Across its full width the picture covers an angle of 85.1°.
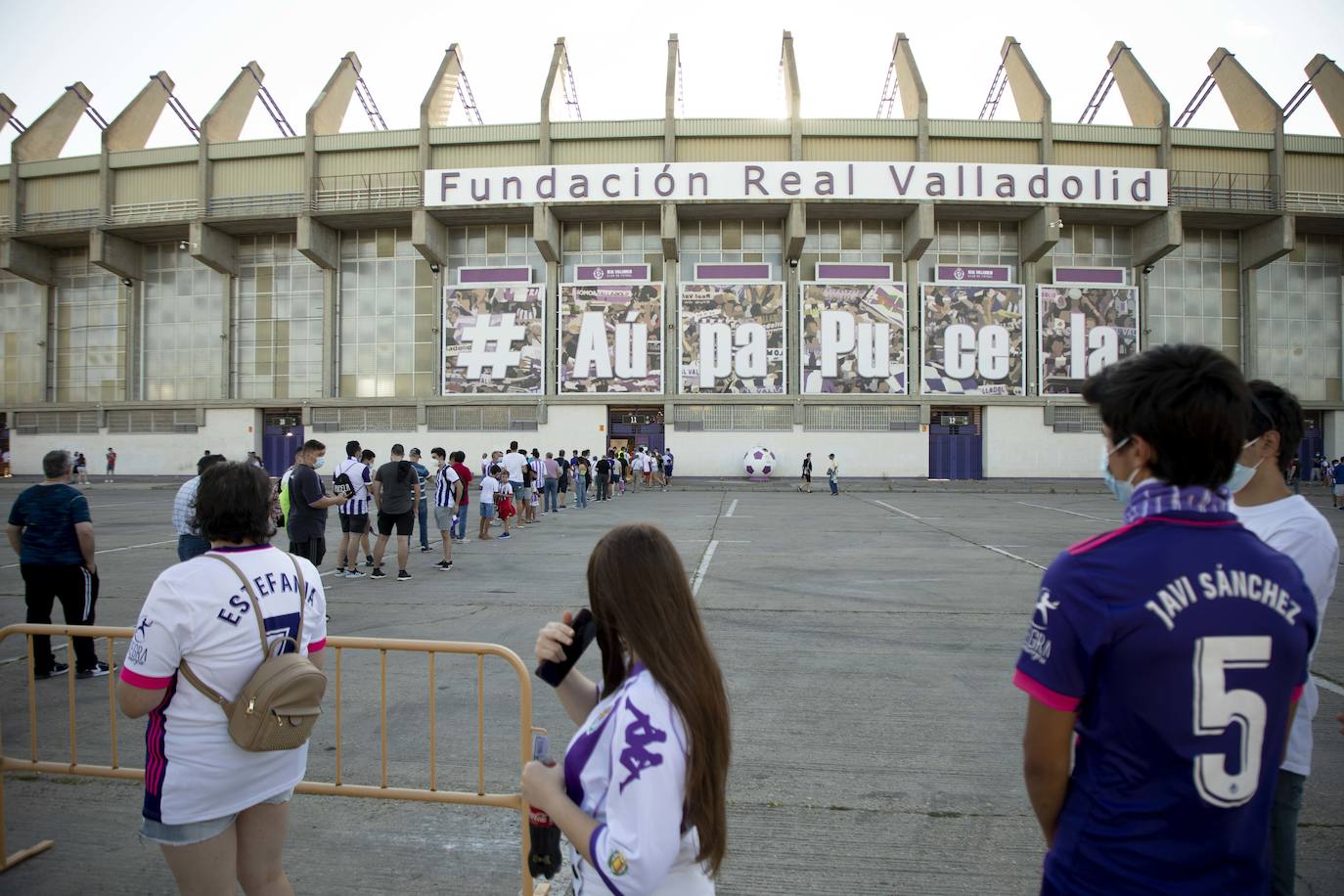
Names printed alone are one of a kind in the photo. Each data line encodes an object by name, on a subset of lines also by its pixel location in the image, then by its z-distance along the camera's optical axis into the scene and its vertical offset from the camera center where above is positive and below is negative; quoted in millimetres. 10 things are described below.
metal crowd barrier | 3164 -1487
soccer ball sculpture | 33344 -763
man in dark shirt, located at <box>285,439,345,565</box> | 8664 -668
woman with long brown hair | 1418 -610
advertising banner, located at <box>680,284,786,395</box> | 33406 +4971
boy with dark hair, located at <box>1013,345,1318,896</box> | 1333 -412
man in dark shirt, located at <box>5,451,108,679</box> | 5770 -799
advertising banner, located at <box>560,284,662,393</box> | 33625 +5268
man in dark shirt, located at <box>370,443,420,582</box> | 10141 -827
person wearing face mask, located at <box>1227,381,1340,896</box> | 2234 -244
